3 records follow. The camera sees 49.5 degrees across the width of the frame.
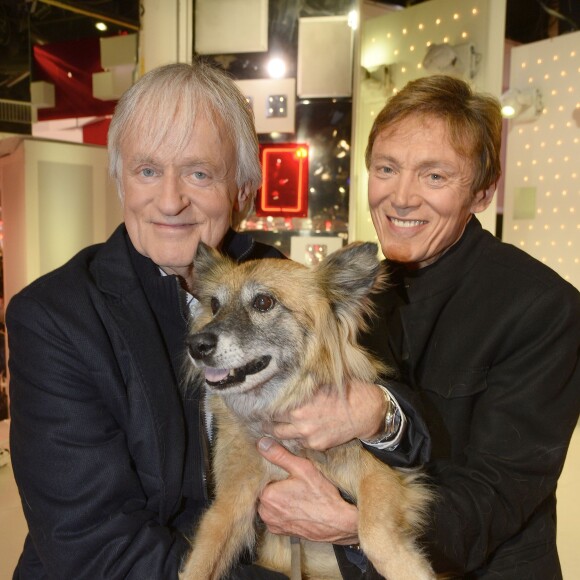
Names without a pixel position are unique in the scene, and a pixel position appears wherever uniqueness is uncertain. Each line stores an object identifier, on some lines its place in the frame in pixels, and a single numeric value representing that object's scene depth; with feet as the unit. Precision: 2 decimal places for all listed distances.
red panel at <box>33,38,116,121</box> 12.60
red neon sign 13.76
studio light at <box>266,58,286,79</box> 13.47
